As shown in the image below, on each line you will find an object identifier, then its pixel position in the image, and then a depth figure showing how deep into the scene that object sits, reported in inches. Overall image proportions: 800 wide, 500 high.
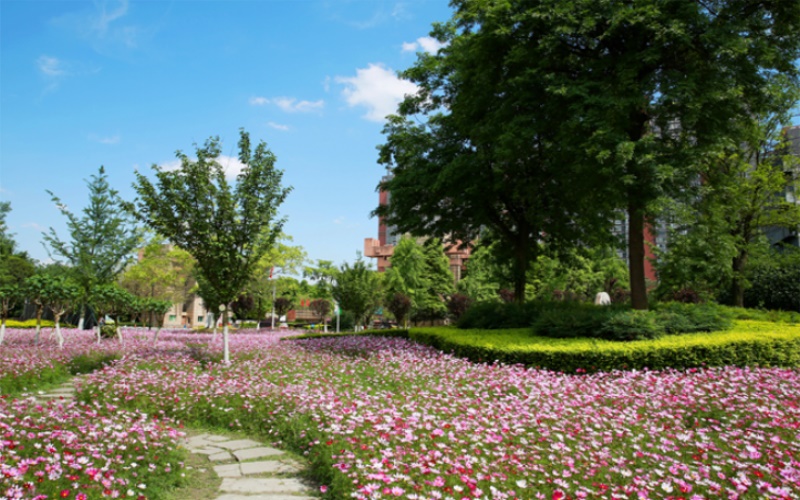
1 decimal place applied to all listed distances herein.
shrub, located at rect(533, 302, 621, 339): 448.5
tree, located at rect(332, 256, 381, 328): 875.4
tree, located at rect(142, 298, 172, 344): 791.0
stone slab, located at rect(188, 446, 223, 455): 229.3
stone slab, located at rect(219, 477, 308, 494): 181.6
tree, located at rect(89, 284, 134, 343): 629.3
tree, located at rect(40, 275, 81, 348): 577.3
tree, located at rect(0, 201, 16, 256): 1065.5
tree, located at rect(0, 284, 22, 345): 591.2
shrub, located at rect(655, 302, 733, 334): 451.2
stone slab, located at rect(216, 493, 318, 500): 174.4
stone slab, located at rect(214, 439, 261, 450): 239.8
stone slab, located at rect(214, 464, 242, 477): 200.8
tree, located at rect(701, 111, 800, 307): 834.8
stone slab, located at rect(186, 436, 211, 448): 241.3
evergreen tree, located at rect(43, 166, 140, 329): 647.8
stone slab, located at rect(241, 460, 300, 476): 201.9
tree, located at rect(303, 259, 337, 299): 1473.9
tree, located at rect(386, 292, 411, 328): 1193.4
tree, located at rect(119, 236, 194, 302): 1234.0
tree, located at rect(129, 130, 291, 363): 452.1
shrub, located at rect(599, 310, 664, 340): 425.7
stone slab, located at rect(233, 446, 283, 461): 222.2
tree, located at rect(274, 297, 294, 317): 1617.9
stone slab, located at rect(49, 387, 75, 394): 365.1
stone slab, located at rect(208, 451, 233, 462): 219.4
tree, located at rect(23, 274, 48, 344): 571.2
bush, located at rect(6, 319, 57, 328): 1024.0
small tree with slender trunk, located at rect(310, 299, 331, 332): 1635.1
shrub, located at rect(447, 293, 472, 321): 1316.4
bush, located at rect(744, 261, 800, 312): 916.6
